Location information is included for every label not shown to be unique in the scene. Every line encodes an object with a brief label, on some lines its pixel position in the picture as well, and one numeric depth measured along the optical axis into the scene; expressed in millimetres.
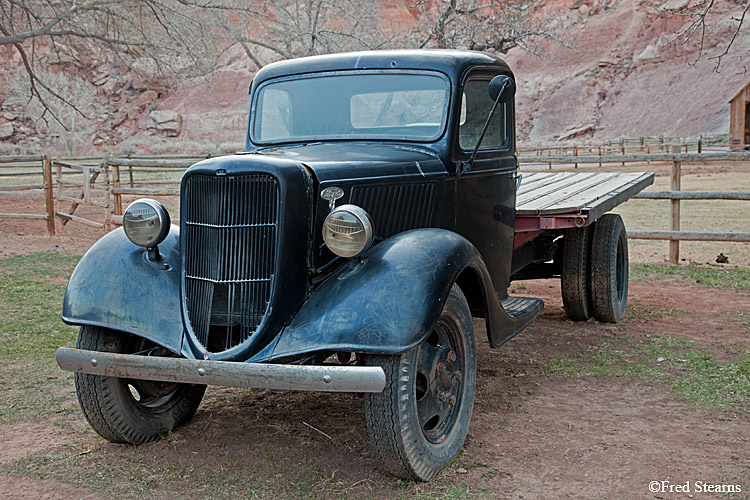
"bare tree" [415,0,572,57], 13137
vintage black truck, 3045
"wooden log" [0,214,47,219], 12969
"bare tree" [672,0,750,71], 48781
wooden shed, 34969
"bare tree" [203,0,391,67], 14828
